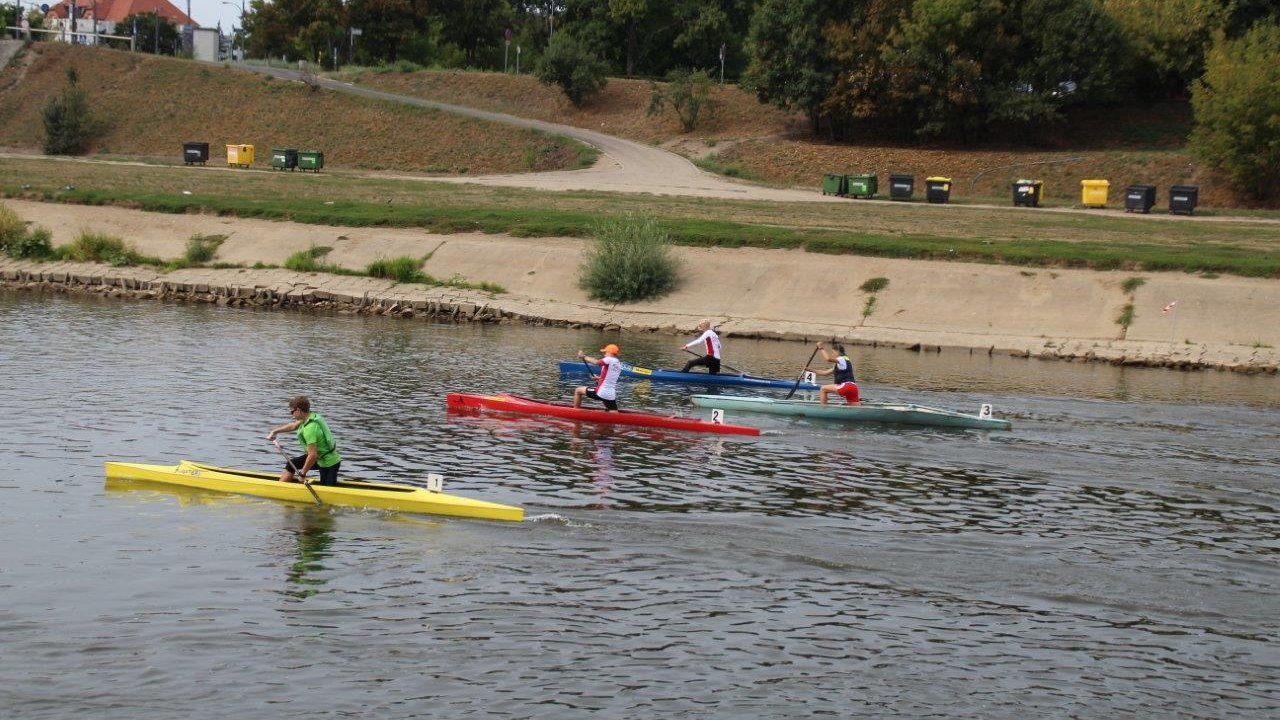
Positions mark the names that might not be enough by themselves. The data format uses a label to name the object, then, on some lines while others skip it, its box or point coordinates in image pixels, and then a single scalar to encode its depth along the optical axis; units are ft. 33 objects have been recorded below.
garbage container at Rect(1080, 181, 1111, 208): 216.13
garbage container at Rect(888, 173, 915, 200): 222.89
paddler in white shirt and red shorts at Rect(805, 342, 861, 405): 96.63
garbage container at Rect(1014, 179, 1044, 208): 214.90
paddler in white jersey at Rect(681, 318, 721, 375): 110.93
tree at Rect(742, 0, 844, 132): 275.80
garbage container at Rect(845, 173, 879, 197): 225.15
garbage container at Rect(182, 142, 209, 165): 259.56
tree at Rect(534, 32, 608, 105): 317.63
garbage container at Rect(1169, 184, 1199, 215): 205.16
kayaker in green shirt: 68.28
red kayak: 91.71
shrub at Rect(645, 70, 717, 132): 300.40
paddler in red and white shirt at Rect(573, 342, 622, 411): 93.09
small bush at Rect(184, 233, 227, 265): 165.99
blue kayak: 108.58
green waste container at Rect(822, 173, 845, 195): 229.04
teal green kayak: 93.25
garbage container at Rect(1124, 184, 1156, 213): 205.77
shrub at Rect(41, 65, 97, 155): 290.76
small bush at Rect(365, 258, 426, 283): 157.99
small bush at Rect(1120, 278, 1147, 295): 142.08
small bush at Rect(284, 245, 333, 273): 160.76
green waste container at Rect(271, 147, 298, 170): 253.65
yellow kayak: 66.64
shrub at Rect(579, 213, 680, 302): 149.69
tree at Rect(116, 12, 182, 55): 426.92
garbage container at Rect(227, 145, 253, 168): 260.83
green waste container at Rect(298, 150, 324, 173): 254.68
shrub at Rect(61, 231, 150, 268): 165.99
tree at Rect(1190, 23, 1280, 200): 222.89
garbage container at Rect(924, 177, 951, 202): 220.23
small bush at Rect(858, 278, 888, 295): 147.84
